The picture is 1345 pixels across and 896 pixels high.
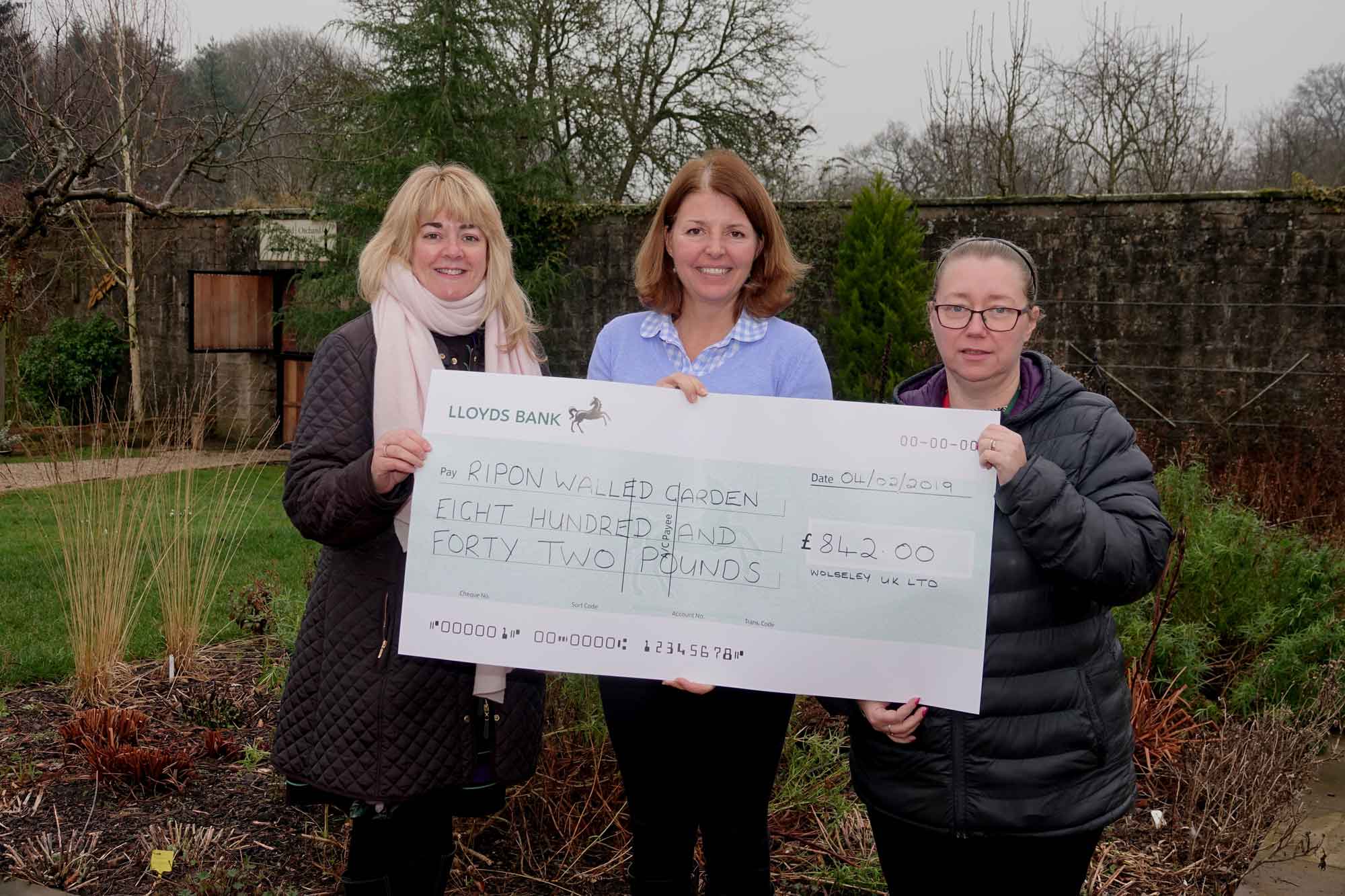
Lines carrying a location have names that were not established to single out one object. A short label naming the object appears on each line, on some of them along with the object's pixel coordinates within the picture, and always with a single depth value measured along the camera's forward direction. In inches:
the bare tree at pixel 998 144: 641.0
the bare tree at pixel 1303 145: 858.8
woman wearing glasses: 75.8
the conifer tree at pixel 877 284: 410.9
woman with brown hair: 94.0
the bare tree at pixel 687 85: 671.1
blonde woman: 91.3
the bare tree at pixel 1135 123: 664.4
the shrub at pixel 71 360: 594.9
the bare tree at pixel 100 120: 266.4
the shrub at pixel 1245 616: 170.4
